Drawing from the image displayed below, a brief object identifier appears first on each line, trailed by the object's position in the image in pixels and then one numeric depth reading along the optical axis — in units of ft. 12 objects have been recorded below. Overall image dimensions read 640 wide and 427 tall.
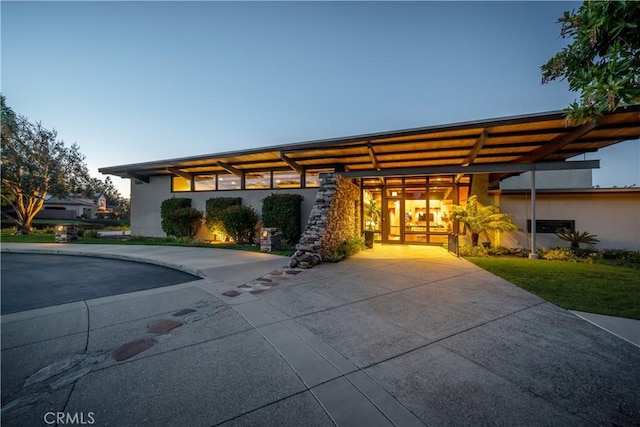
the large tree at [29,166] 56.34
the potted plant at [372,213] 42.01
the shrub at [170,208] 46.44
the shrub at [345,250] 26.81
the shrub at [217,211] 43.68
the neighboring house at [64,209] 105.29
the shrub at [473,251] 30.86
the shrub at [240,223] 40.52
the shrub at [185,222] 44.04
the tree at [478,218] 31.53
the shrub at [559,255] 28.09
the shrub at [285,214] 38.47
